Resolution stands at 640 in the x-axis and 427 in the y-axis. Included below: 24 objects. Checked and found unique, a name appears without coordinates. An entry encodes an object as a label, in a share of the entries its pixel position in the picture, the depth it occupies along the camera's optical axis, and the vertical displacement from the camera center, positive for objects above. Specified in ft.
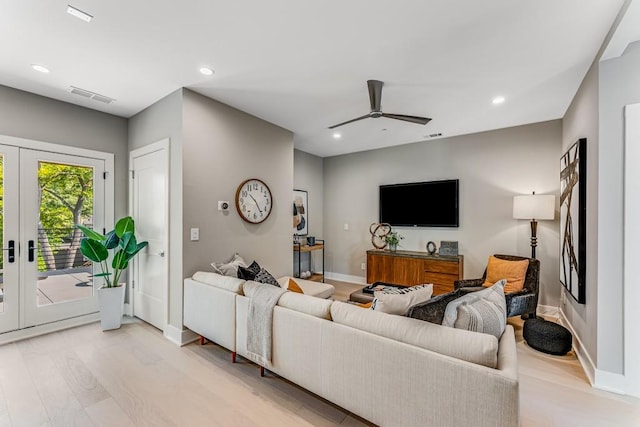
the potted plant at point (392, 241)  16.73 -1.72
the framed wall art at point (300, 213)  17.85 -0.07
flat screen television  15.56 +0.48
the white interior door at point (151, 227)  10.53 -0.60
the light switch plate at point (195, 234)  10.07 -0.80
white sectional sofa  4.32 -2.76
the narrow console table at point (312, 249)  16.55 -2.20
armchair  10.43 -3.13
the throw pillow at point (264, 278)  8.98 -2.13
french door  9.77 -0.72
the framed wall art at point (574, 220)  8.45 -0.27
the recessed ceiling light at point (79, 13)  6.09 +4.35
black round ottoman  9.03 -4.09
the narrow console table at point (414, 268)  14.21 -3.00
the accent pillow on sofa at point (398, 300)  6.09 -1.94
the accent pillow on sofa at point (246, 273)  9.31 -2.06
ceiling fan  9.16 +3.66
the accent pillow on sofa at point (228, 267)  10.06 -2.01
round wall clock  11.79 +0.48
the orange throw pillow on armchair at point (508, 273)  11.41 -2.53
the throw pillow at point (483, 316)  5.27 -2.00
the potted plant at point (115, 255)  10.52 -1.63
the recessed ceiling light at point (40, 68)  8.44 +4.34
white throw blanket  7.17 -2.87
